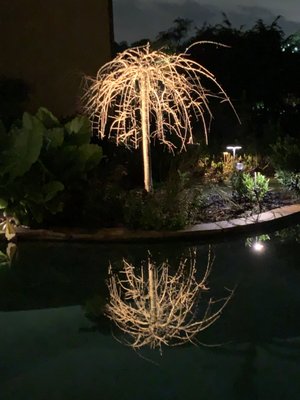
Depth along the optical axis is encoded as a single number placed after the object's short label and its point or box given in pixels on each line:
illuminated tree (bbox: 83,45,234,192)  9.29
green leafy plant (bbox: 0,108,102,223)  8.20
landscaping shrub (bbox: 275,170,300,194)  11.20
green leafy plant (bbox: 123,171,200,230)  8.51
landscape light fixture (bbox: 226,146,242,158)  14.58
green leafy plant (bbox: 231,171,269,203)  9.99
